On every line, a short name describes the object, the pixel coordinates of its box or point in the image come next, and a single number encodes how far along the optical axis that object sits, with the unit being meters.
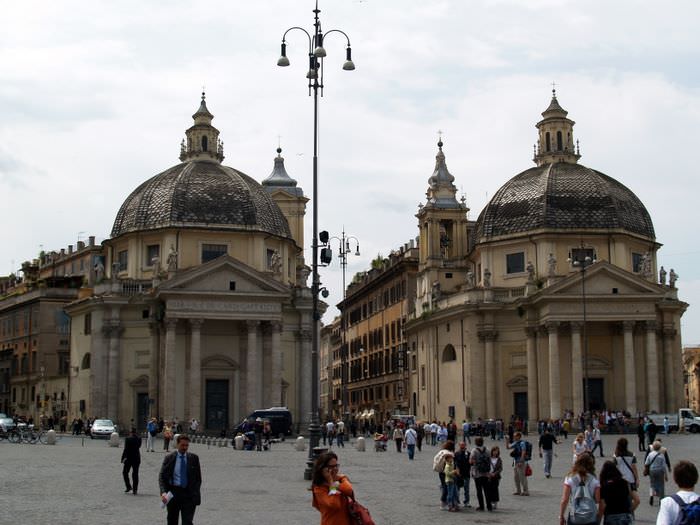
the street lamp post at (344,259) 61.88
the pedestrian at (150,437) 48.88
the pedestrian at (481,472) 22.88
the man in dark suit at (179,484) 15.88
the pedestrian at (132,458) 25.34
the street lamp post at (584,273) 60.75
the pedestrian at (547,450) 31.59
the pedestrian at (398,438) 49.12
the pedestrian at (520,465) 25.48
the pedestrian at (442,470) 23.12
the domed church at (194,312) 66.81
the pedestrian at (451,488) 22.67
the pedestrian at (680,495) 10.21
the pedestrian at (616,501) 14.09
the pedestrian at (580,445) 27.95
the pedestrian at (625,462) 18.38
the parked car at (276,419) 60.45
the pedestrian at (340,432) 55.60
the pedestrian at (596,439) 38.83
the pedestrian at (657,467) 21.89
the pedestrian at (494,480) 22.91
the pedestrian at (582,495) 13.41
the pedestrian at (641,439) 43.59
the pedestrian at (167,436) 45.53
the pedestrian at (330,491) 11.32
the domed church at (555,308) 66.56
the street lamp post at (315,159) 30.86
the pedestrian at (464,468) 23.63
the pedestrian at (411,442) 42.16
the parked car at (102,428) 63.09
